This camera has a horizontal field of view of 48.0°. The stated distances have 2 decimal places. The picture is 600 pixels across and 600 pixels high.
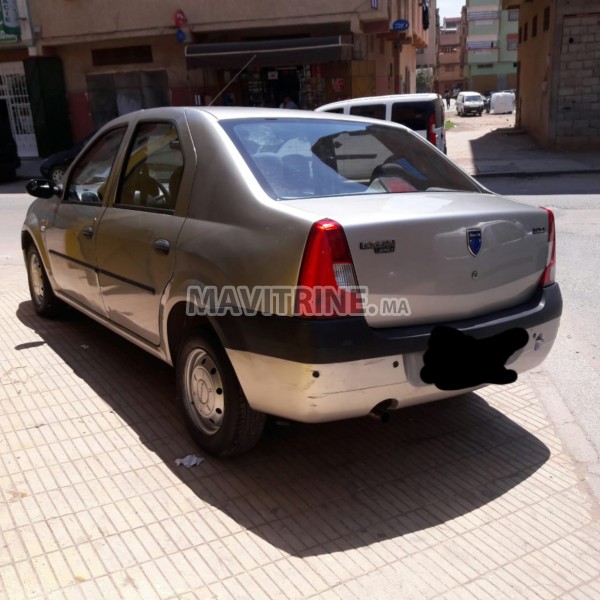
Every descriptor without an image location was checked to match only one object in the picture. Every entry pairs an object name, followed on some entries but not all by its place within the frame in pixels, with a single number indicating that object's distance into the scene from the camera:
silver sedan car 2.80
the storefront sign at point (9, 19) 21.20
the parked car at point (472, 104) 44.84
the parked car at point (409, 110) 12.92
